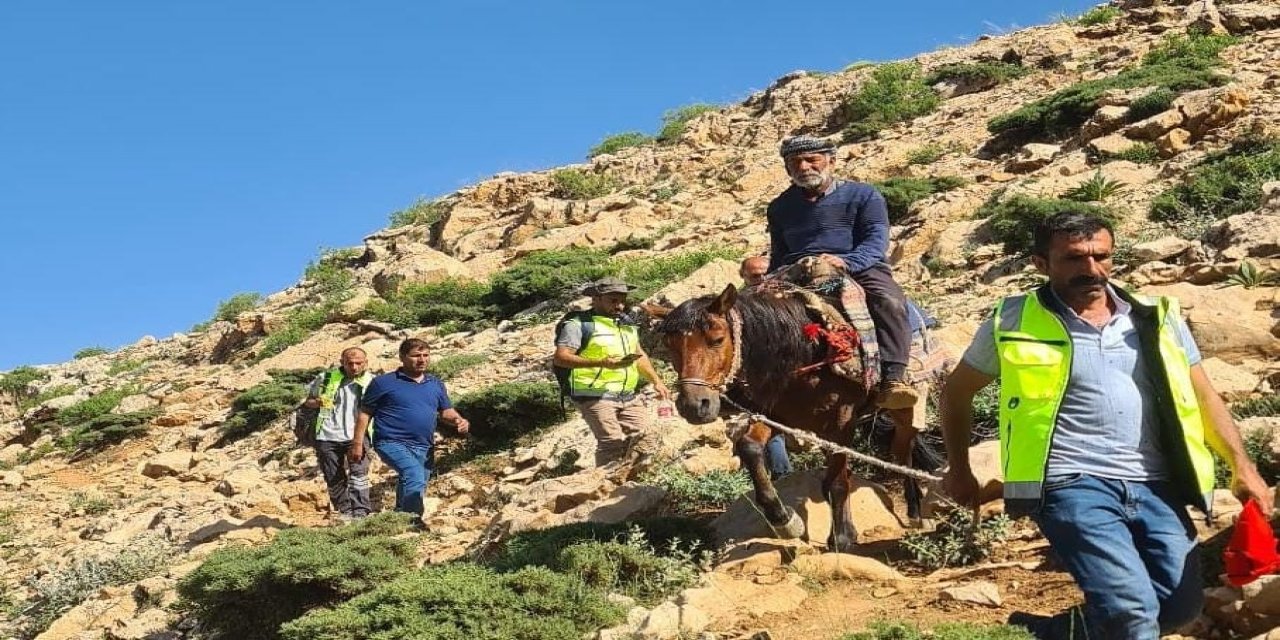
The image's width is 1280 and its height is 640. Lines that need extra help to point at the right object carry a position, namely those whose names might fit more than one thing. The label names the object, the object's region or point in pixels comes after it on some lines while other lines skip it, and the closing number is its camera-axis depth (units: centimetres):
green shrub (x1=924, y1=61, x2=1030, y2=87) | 2533
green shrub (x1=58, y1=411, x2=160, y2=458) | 1875
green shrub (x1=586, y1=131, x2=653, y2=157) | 3300
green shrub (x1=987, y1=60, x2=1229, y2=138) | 1862
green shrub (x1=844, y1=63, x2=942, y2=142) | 2559
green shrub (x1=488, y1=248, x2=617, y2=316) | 2028
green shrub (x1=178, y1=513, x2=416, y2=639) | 658
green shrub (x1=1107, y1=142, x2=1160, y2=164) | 1644
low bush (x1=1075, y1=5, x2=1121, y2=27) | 2611
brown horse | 554
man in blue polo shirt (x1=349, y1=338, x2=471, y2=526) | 870
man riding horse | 610
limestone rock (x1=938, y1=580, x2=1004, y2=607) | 477
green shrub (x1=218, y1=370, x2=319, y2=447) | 1714
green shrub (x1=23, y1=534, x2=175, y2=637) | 920
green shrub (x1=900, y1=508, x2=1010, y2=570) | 558
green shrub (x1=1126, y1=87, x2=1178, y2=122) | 1770
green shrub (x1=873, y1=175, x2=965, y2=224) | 1848
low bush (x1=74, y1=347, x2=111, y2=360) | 3142
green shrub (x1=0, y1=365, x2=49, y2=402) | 2636
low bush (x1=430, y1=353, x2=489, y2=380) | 1652
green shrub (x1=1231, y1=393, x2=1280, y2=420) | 633
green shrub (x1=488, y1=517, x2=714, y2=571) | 620
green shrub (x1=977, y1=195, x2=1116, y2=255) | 1413
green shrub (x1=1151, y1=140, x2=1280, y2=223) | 1305
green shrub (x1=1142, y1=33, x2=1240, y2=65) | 2036
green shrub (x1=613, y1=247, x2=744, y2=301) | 1867
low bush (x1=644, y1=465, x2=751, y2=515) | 722
